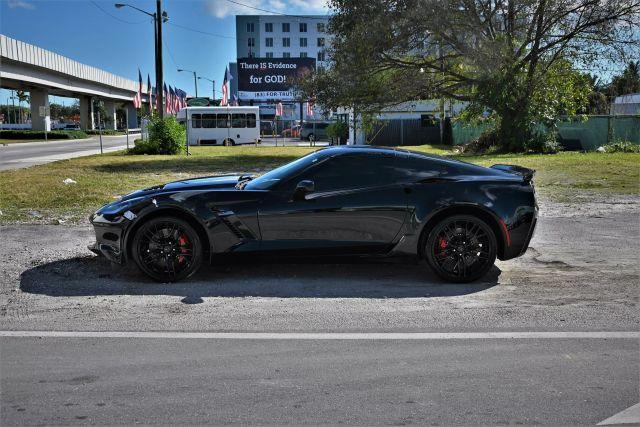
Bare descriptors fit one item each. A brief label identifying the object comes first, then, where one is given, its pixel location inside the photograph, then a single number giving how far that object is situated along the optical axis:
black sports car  6.26
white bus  44.00
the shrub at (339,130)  40.41
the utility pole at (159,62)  31.30
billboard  68.31
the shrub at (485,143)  30.67
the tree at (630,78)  27.64
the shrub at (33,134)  58.34
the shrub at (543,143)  27.50
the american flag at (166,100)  37.95
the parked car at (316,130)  52.56
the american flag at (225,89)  43.78
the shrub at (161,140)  29.95
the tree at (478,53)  25.06
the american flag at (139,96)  36.08
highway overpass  50.84
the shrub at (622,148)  26.22
